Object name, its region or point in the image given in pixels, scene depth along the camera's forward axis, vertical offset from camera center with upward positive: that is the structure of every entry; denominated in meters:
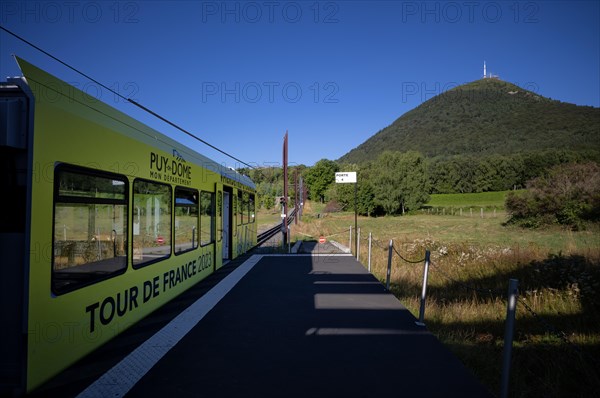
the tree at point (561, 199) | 24.34 +0.89
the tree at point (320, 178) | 94.25 +9.40
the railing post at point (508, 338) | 3.05 -1.14
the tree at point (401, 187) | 54.81 +3.91
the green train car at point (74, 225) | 3.12 -0.14
